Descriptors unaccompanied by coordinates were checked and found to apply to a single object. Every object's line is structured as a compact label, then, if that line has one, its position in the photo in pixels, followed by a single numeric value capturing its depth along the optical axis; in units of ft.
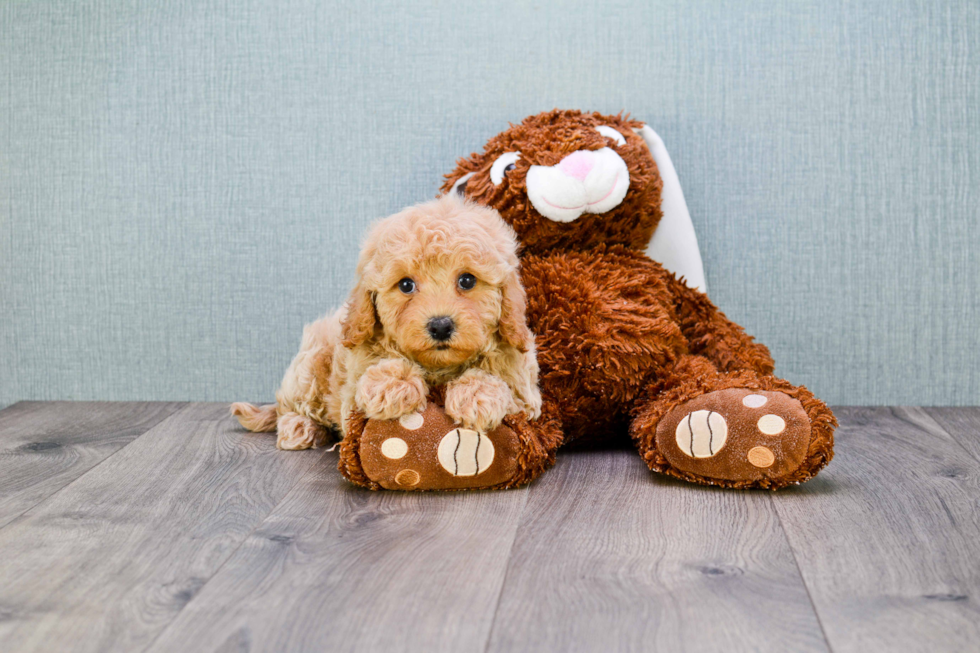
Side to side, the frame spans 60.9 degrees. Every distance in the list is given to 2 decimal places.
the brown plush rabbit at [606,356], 3.66
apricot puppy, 3.60
